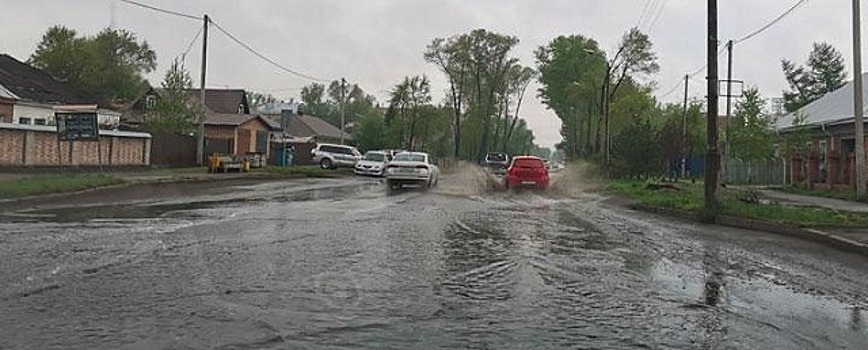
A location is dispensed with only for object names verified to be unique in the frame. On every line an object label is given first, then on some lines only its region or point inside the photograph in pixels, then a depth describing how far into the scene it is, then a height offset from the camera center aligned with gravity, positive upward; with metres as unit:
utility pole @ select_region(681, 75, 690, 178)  49.31 +3.50
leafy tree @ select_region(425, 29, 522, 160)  87.69 +12.39
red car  35.56 +0.80
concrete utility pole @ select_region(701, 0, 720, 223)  20.55 +1.60
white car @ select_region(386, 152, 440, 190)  33.97 +0.73
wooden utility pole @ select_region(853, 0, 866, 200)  27.20 +3.31
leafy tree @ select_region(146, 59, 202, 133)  45.56 +4.18
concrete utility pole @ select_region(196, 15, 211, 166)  42.28 +2.70
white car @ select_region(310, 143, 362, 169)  58.53 +2.25
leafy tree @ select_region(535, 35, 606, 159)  76.50 +11.24
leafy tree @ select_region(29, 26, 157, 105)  65.00 +9.34
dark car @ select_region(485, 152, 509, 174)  64.32 +2.54
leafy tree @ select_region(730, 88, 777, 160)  43.44 +3.68
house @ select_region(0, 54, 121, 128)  40.08 +4.45
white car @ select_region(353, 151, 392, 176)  48.66 +1.44
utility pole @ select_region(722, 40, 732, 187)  46.30 +5.19
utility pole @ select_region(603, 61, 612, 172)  49.38 +4.75
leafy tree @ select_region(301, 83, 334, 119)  147.25 +15.49
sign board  27.95 +1.76
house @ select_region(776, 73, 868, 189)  35.88 +2.70
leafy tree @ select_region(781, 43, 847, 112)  82.19 +12.41
